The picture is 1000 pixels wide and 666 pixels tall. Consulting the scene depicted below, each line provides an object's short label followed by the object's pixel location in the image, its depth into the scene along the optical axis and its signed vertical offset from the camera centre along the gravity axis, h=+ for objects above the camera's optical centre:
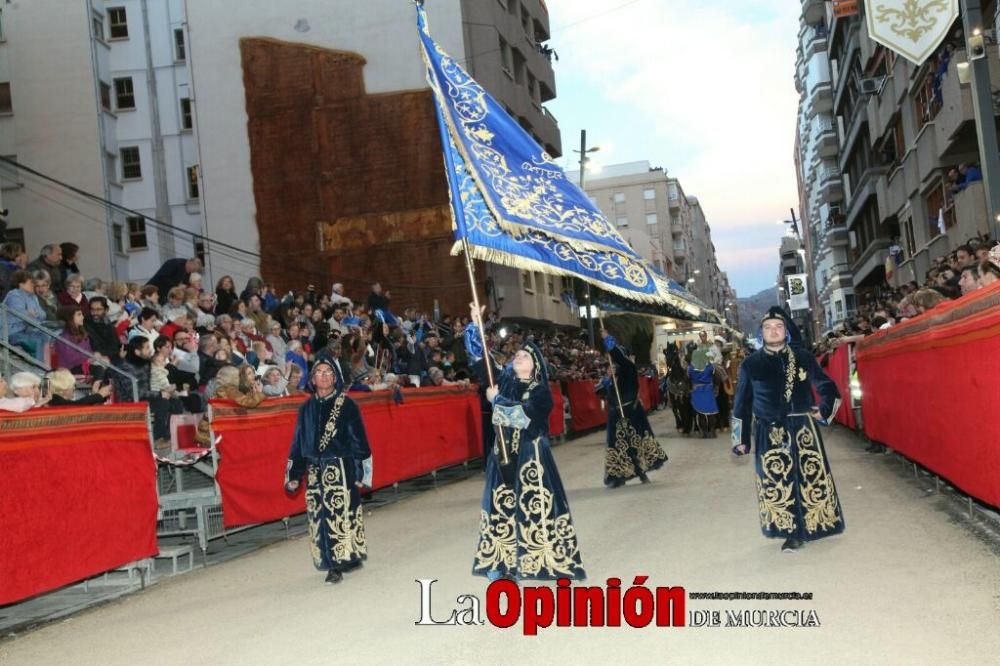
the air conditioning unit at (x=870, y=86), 36.22 +8.96
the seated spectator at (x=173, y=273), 17.75 +2.48
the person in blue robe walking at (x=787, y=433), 8.45 -0.65
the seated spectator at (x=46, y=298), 12.97 +1.68
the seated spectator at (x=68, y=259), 14.85 +2.42
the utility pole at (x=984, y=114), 13.25 +2.77
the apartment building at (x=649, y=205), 108.88 +17.14
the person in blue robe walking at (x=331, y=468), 8.65 -0.56
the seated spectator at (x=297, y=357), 15.42 +0.75
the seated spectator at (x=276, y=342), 16.76 +1.05
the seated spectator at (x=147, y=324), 13.99 +1.30
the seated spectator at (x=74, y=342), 12.71 +1.05
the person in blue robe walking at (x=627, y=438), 13.67 -0.89
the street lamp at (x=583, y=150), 34.75 +7.40
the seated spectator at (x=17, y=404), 7.76 +0.23
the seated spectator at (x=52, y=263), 13.88 +2.24
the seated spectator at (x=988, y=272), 9.32 +0.53
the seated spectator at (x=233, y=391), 11.02 +0.23
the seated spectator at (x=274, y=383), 13.55 +0.32
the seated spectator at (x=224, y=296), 17.80 +1.97
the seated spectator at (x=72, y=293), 13.68 +1.77
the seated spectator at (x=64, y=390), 9.85 +0.38
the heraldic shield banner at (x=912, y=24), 12.53 +3.81
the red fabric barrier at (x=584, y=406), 27.33 -0.84
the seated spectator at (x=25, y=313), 12.57 +1.44
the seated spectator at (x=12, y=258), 13.76 +2.35
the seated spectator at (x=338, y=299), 21.70 +2.18
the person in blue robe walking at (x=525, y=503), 7.52 -0.88
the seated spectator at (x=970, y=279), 9.73 +0.51
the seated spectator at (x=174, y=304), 15.73 +1.73
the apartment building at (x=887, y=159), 23.16 +5.77
